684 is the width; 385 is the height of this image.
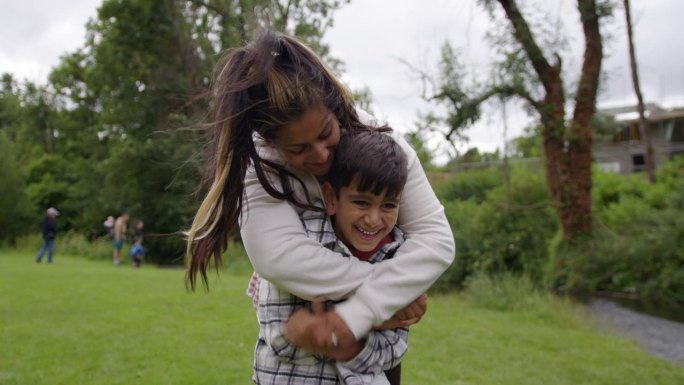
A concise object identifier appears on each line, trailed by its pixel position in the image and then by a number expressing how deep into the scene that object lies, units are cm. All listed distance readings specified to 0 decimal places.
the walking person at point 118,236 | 2231
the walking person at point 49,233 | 2105
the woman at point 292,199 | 183
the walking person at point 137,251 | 2210
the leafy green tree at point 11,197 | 3188
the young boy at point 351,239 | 194
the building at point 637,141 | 3406
